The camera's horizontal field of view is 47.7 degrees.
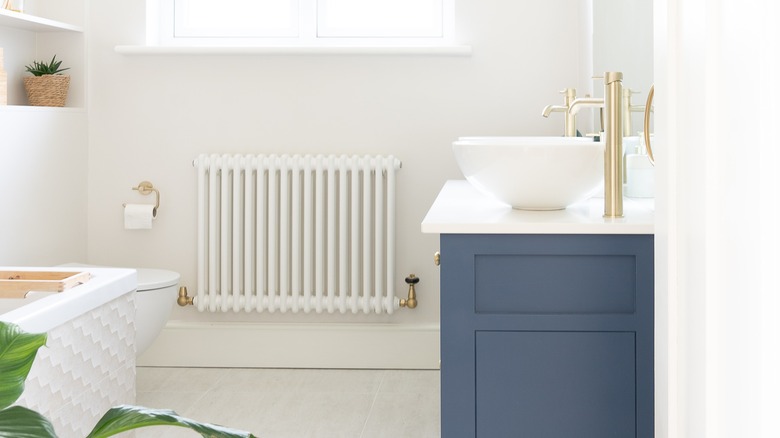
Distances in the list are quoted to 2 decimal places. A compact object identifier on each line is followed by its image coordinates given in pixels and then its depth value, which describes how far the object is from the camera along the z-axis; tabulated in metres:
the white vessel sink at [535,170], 1.71
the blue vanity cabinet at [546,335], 1.57
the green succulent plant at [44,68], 3.19
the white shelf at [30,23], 2.99
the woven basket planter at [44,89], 3.16
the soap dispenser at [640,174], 2.14
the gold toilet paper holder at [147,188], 3.35
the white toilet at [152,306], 2.71
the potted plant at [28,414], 0.74
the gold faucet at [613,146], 1.68
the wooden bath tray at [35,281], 1.81
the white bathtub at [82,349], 1.58
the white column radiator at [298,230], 3.20
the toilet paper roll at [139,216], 3.28
